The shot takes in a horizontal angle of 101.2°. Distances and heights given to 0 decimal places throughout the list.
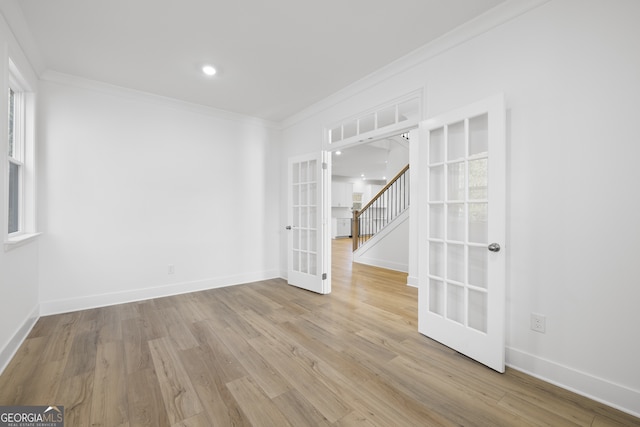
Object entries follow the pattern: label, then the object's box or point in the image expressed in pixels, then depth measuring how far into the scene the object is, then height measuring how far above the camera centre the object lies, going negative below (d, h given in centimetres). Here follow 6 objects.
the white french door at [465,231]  195 -17
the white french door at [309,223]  381 -20
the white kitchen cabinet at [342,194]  1207 +74
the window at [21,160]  258 +51
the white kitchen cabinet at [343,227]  1231 -80
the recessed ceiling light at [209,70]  288 +157
